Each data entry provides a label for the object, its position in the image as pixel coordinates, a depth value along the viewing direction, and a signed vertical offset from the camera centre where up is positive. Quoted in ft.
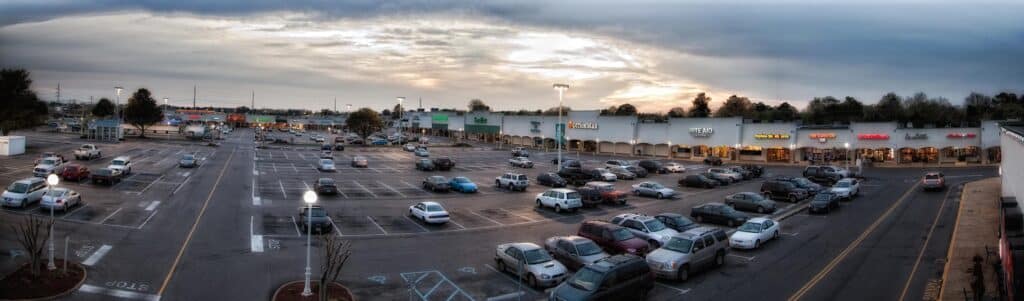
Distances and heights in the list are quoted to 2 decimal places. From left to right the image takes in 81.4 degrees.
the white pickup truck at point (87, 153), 175.01 -7.24
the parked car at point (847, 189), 128.67 -9.88
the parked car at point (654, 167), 196.03 -8.88
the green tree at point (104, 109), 400.08 +13.40
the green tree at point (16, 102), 197.06 +8.77
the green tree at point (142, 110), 319.27 +10.42
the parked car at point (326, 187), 122.52 -11.10
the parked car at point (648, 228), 79.30 -12.25
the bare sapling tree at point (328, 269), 49.85 -13.71
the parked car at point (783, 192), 130.41 -10.85
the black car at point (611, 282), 51.57 -12.83
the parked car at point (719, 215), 98.13 -12.41
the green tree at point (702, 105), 488.02 +30.05
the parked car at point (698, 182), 154.71 -10.74
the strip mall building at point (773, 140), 230.68 +1.10
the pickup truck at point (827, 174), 167.12 -8.78
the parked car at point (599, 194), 115.44 -11.03
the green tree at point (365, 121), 352.08 +7.80
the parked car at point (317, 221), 83.93 -12.51
